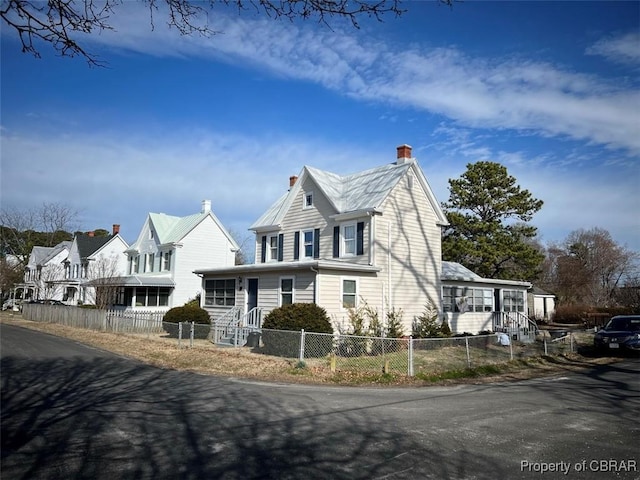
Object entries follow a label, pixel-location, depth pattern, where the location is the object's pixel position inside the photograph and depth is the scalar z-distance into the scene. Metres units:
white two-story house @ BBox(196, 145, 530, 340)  21.08
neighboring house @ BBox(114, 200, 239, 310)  37.28
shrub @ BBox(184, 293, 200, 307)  25.83
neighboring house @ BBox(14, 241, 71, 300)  52.59
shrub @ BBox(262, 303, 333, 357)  17.09
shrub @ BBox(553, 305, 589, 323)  42.25
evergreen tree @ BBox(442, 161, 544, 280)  38.72
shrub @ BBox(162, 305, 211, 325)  24.47
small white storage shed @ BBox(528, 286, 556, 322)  48.17
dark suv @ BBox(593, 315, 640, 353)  19.44
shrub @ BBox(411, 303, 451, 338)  22.45
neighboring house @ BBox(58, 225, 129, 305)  46.59
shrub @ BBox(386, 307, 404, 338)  20.84
